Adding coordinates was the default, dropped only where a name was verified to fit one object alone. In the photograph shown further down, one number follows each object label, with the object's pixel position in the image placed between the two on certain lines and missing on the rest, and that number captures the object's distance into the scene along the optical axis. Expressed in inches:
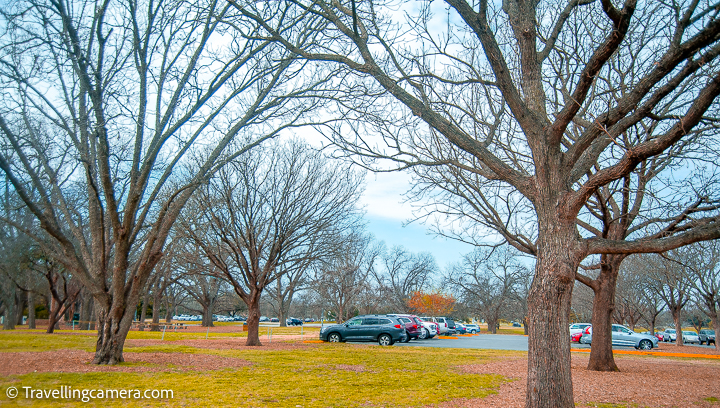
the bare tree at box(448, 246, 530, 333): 2059.8
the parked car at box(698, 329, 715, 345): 1606.8
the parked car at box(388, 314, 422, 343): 979.8
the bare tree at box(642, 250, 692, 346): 1037.2
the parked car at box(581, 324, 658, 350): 1052.5
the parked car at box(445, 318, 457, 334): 1527.6
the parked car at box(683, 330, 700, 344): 1646.2
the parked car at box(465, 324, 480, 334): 1841.8
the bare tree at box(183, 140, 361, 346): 715.4
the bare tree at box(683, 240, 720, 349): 963.3
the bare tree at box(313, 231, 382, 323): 1435.8
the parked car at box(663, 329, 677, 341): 1692.9
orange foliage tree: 2171.5
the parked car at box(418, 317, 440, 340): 1179.2
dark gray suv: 882.8
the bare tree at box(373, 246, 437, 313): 2247.8
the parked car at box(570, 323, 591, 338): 1200.8
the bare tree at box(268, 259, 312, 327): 840.6
